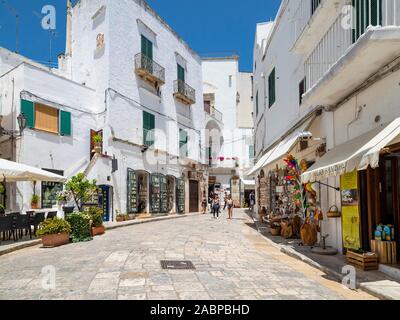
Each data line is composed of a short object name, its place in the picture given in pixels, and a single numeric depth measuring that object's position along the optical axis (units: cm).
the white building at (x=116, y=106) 1727
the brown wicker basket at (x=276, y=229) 1402
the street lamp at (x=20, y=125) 1604
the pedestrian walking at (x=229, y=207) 2397
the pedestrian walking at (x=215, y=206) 2442
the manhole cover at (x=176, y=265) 770
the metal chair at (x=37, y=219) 1259
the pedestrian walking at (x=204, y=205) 3022
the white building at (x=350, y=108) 680
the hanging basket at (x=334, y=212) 972
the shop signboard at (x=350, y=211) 874
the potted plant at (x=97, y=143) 1922
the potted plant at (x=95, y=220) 1391
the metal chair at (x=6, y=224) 1113
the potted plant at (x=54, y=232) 1110
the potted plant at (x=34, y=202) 1611
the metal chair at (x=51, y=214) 1317
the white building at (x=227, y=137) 3988
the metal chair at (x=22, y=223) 1177
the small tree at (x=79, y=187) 1478
